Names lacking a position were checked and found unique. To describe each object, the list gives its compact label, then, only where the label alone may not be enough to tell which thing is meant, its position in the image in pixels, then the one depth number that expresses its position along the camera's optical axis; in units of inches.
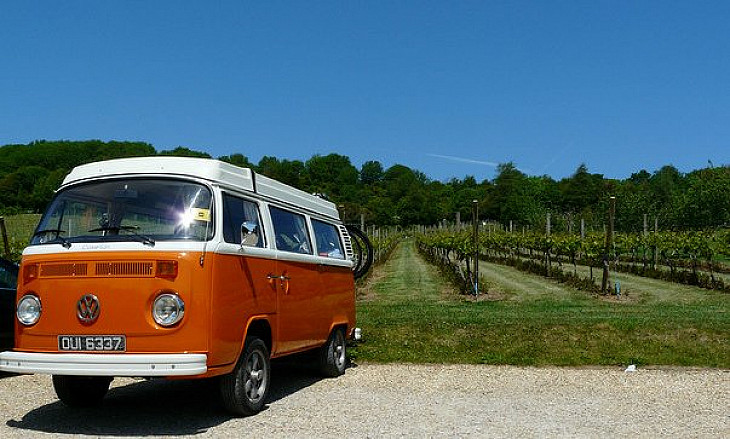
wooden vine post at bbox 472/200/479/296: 797.9
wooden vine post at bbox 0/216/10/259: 776.0
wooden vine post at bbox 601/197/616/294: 832.3
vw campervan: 247.1
